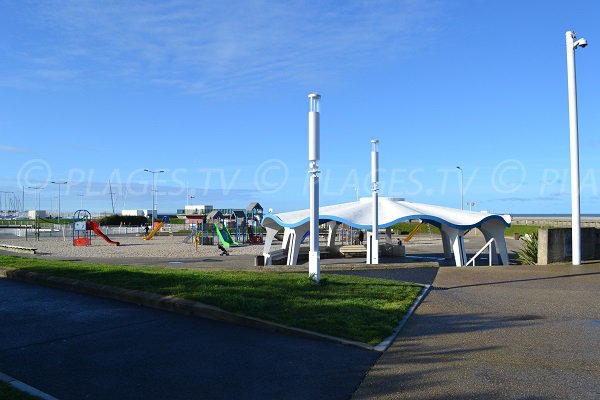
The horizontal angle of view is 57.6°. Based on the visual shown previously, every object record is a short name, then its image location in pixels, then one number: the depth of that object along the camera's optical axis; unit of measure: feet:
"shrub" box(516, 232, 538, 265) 65.57
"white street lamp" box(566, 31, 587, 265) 53.78
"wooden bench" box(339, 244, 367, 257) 93.12
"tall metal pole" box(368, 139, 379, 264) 53.47
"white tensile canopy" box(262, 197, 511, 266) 75.25
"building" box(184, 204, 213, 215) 347.22
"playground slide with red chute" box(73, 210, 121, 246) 122.93
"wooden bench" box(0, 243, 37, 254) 89.01
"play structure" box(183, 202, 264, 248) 121.81
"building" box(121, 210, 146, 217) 388.98
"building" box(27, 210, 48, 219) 439.30
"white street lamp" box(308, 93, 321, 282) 36.73
